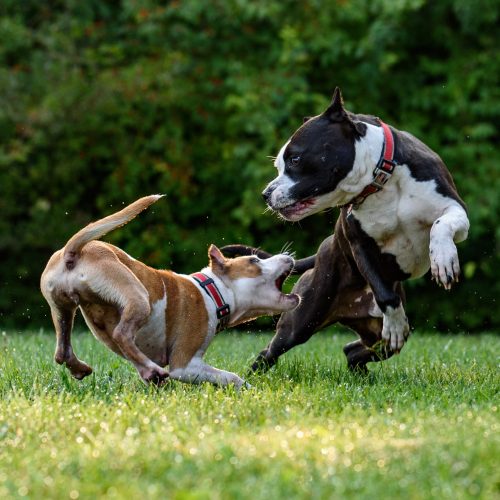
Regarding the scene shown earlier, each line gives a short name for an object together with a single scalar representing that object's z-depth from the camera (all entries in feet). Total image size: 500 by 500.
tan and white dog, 34.32
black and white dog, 37.35
